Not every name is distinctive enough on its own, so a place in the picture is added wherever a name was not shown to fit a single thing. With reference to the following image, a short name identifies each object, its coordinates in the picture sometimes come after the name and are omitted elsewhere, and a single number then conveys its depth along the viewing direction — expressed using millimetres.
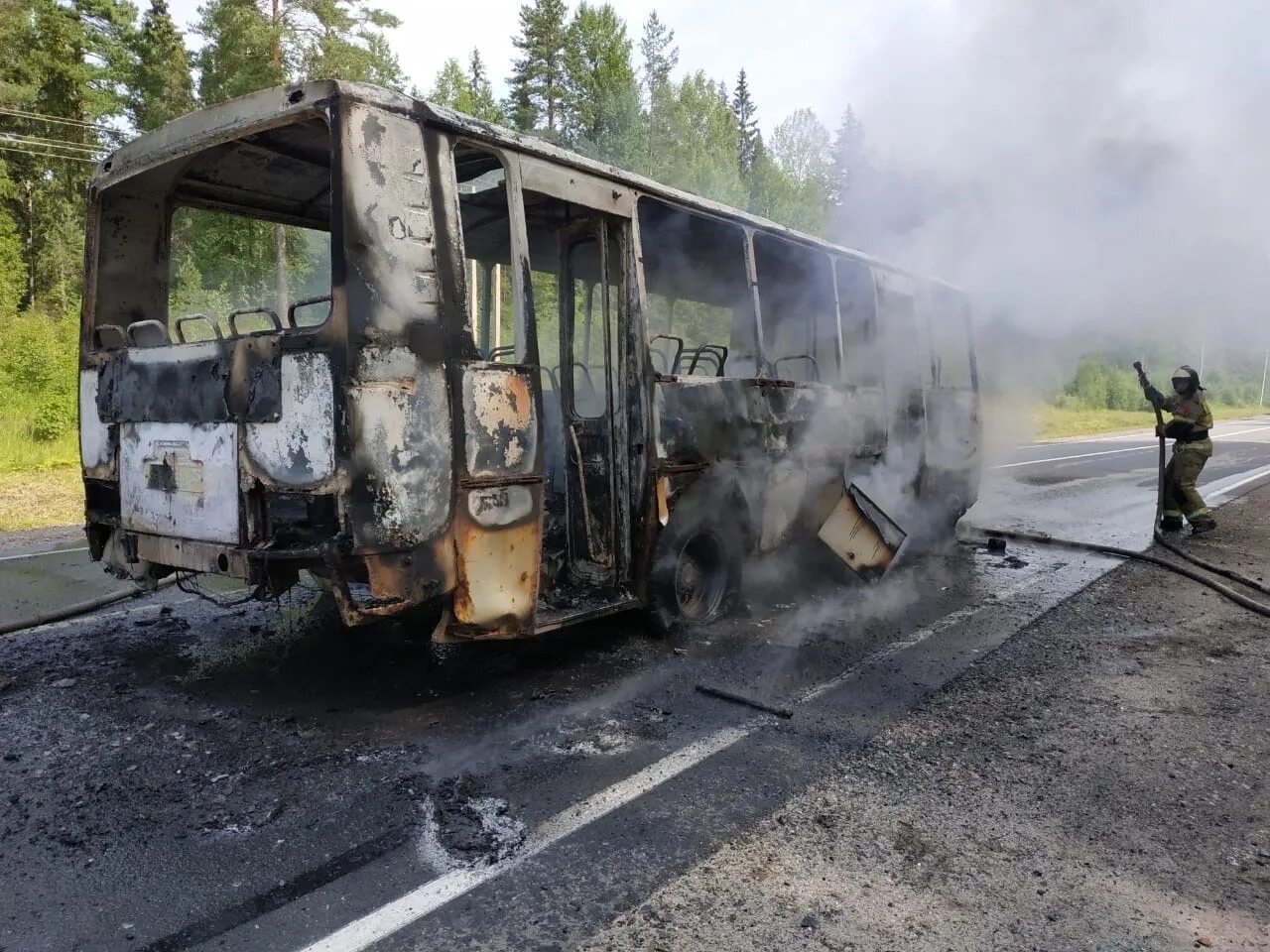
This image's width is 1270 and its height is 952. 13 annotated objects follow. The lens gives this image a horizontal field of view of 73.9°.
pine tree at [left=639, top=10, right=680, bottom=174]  31609
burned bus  3410
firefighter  9164
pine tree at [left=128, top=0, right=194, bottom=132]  25438
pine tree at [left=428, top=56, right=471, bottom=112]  34594
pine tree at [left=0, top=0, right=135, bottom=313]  25547
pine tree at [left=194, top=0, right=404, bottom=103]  20453
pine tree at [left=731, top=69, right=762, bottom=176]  51469
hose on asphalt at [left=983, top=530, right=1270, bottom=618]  6040
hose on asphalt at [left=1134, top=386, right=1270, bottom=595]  6500
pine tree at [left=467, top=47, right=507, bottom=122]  34031
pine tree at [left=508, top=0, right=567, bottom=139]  34969
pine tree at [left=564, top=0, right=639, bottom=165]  30234
